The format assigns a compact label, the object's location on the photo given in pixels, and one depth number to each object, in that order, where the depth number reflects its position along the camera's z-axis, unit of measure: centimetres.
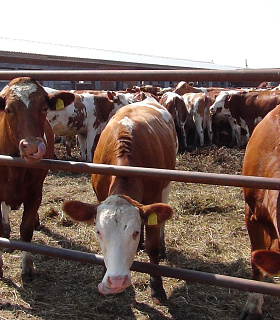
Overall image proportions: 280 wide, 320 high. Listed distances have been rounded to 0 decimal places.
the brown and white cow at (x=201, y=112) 1248
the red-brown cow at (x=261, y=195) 266
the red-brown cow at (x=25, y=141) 297
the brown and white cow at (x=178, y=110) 1211
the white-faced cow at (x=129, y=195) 246
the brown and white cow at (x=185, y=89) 1781
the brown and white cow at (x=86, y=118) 948
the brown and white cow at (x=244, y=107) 1149
